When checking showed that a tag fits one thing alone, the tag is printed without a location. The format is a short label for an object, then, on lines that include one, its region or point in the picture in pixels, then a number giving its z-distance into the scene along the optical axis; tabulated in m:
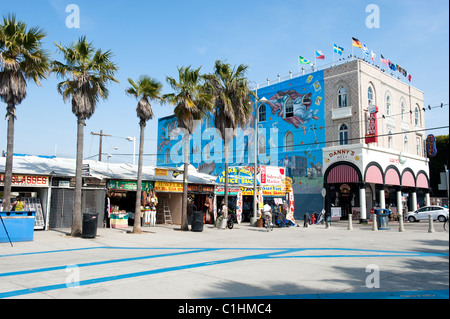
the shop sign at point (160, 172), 23.89
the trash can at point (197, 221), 20.20
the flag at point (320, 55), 36.22
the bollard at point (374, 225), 22.67
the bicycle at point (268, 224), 22.00
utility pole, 36.69
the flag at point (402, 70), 40.28
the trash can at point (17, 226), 14.36
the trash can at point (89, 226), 16.27
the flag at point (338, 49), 35.59
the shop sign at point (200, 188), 25.61
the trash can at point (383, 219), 23.47
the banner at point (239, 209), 26.88
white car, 31.75
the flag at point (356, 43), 34.47
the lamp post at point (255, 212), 24.91
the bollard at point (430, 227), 20.17
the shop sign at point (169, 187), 23.61
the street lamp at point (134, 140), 34.48
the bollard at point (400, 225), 21.45
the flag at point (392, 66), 39.07
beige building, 33.62
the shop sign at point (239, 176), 28.88
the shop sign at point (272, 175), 29.56
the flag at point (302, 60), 36.53
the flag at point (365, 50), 35.39
